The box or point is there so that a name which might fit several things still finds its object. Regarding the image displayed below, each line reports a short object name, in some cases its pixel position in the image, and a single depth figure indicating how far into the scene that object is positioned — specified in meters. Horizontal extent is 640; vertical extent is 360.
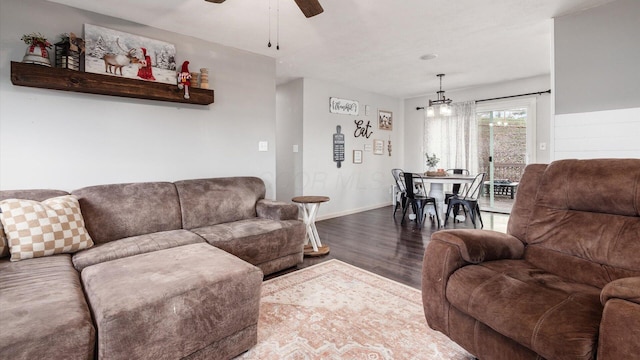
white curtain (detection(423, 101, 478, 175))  5.95
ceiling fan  1.88
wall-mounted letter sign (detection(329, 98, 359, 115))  5.55
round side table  3.39
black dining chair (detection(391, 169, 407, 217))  5.28
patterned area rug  1.71
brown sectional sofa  1.21
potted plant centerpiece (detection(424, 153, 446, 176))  5.13
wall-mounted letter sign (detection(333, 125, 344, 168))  5.65
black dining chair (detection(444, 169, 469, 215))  5.77
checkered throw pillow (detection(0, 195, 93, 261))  1.89
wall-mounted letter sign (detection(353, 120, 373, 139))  6.05
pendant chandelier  5.04
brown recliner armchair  1.05
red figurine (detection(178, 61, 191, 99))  3.07
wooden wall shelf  2.30
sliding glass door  5.39
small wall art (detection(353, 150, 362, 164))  6.06
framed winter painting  2.67
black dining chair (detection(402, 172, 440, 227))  4.78
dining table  4.68
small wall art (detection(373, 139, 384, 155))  6.50
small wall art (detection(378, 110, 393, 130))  6.57
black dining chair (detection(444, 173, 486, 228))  4.52
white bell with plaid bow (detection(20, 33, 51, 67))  2.34
